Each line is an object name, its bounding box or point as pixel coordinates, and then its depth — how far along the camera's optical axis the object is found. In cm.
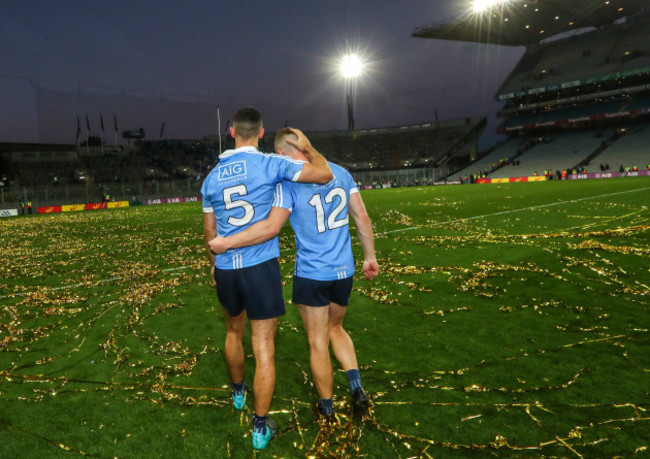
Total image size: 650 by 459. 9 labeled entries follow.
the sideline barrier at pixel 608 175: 4191
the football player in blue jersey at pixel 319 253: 302
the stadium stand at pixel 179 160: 4375
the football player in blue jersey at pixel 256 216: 284
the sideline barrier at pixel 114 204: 4054
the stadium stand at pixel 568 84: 5234
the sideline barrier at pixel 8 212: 3234
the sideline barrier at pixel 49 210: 3703
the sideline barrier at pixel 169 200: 4362
